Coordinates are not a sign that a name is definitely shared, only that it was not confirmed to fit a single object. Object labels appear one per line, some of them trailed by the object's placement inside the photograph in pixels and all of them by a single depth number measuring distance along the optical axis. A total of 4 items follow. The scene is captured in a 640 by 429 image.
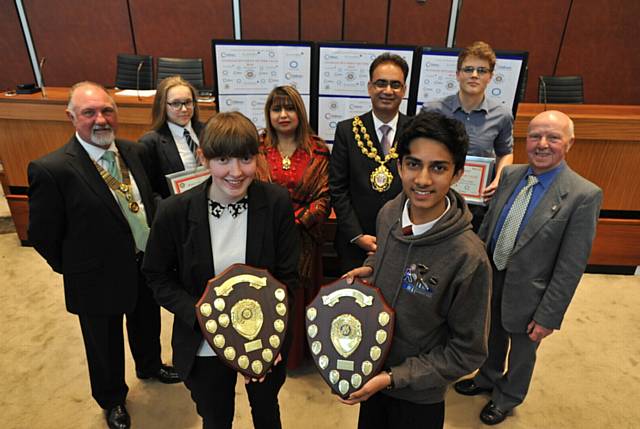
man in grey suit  1.67
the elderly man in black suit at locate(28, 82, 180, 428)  1.62
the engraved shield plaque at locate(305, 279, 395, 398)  1.20
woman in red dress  2.02
